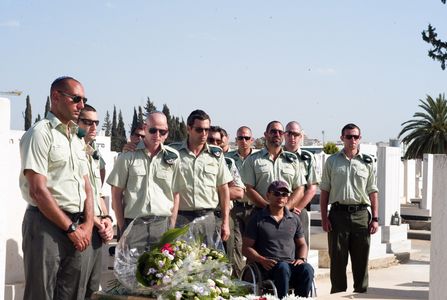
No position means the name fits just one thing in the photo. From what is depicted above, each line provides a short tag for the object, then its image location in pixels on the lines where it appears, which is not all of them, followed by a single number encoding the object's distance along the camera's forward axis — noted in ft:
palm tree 140.77
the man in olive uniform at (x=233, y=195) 25.26
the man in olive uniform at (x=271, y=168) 26.66
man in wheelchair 22.24
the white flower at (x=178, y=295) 14.93
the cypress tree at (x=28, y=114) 178.60
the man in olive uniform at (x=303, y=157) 27.63
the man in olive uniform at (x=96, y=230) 18.56
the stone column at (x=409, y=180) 90.53
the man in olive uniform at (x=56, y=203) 15.72
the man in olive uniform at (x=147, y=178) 21.24
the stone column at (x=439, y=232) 13.35
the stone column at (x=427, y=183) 67.05
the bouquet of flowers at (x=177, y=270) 15.10
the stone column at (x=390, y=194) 45.39
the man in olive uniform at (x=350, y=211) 27.76
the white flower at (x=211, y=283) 15.34
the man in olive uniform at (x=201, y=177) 23.12
